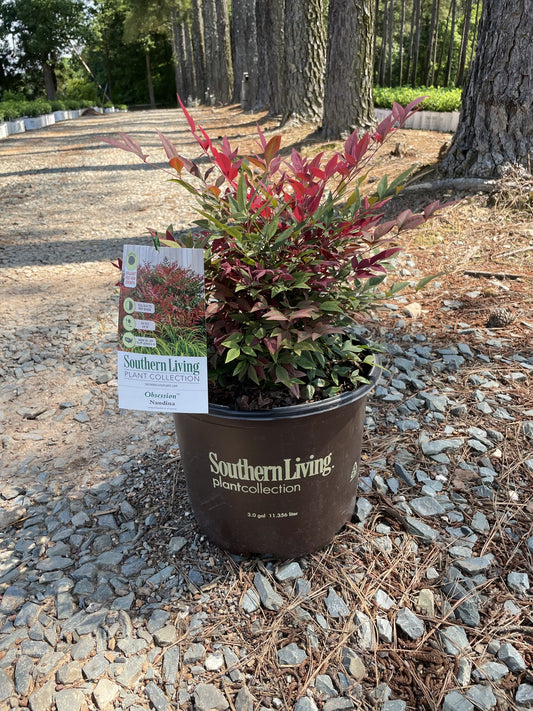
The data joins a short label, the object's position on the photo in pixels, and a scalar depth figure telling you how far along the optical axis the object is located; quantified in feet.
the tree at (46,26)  103.35
